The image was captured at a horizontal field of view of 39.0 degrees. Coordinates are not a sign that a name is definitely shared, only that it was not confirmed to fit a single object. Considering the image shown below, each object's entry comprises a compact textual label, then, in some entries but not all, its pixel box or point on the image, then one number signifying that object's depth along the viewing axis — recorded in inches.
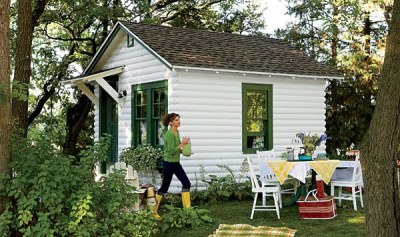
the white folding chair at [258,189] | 370.9
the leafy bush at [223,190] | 474.6
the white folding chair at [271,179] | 406.3
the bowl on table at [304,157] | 408.3
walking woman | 387.5
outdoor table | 376.2
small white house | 512.7
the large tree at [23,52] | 542.0
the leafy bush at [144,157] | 510.0
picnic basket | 373.4
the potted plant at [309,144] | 418.3
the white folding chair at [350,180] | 399.9
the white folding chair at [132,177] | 397.1
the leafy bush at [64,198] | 275.7
